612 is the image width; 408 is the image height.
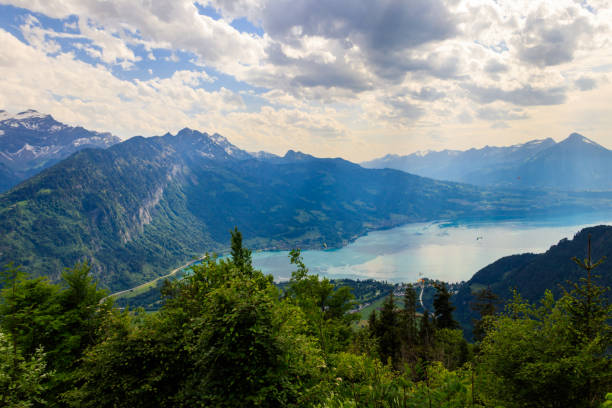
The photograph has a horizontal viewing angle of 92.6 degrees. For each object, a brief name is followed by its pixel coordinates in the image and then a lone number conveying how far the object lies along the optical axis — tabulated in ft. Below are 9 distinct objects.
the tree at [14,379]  39.89
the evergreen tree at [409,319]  150.71
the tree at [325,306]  55.42
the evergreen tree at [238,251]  93.79
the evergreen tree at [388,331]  126.00
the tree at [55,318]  59.52
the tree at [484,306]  146.00
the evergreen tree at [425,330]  150.01
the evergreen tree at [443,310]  159.84
